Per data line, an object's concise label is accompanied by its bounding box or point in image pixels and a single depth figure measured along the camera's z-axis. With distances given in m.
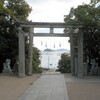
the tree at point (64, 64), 35.79
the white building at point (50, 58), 52.50
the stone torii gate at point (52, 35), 15.43
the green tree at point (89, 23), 15.58
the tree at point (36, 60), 28.92
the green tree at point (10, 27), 17.43
